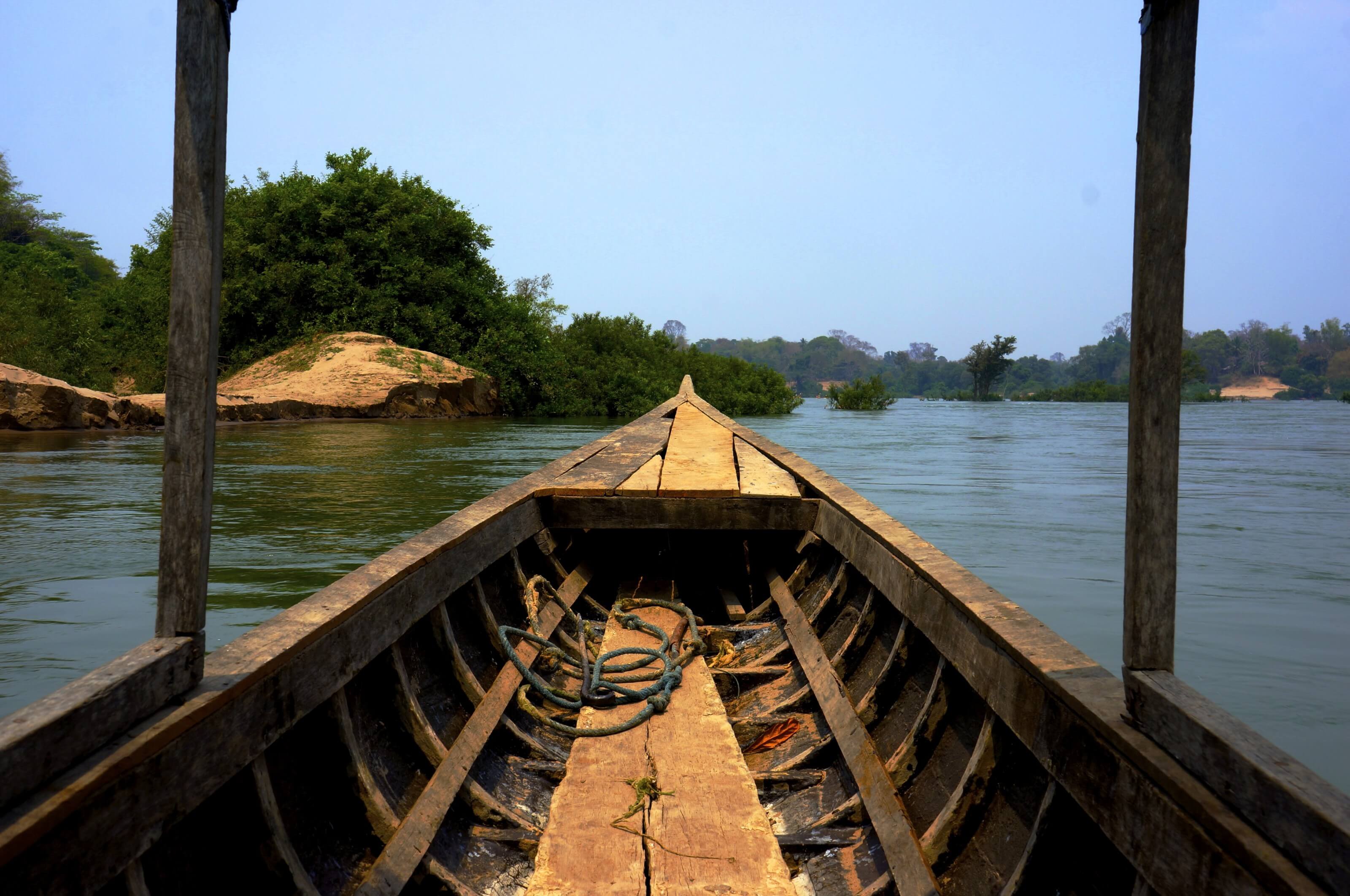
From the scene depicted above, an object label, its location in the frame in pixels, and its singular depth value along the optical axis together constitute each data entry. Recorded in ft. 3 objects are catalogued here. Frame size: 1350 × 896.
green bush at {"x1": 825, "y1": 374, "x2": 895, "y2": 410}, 122.72
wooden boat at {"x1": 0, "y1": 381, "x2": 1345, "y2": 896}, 3.74
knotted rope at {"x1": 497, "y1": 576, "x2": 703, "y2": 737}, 8.13
